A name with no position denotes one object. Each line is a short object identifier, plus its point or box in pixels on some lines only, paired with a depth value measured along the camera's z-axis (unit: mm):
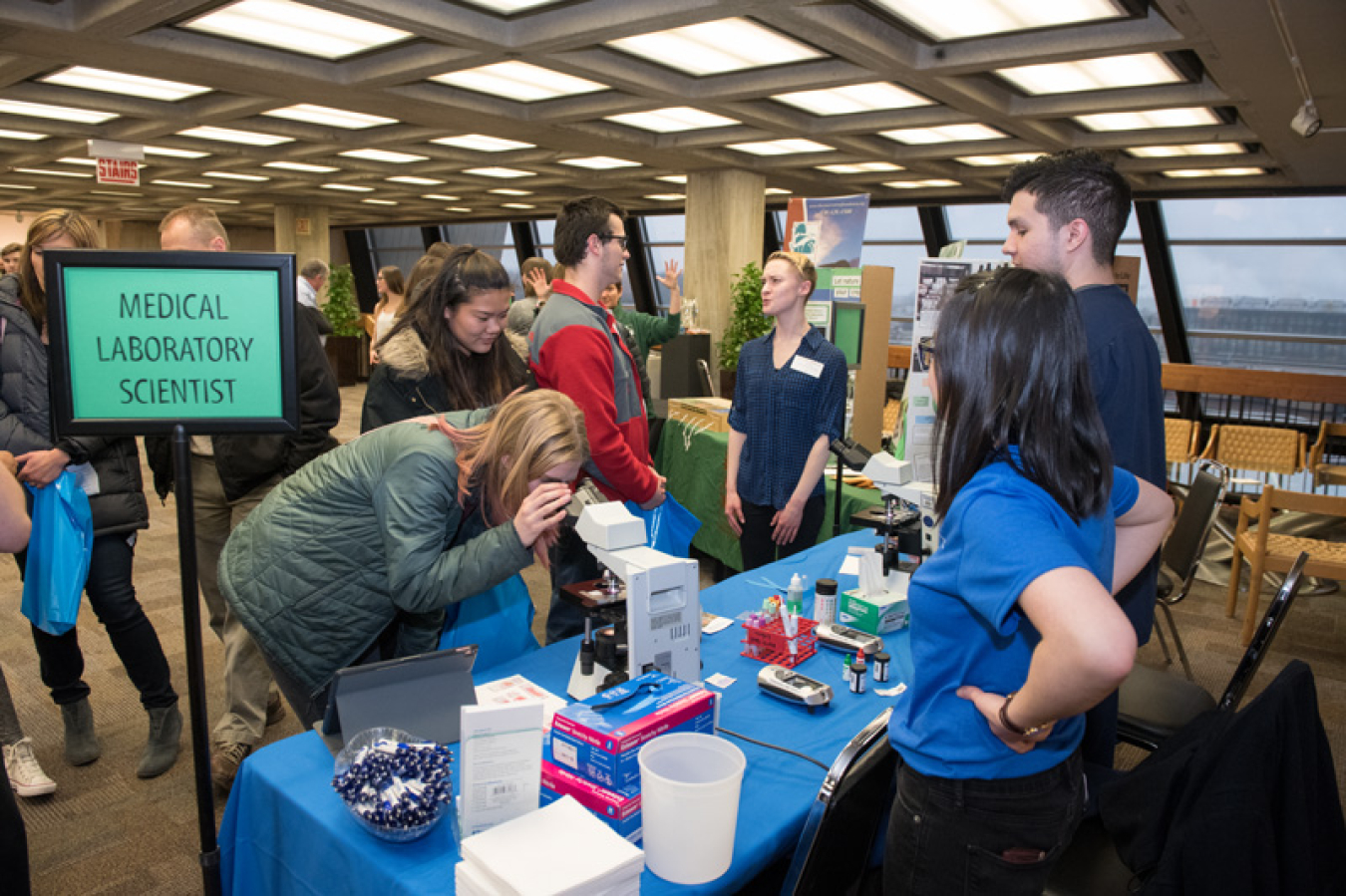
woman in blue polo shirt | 950
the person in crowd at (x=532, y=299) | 4949
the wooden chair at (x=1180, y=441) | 6562
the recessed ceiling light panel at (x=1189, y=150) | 6049
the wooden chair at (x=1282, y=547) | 3789
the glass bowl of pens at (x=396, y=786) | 1144
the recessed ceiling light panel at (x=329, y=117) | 6102
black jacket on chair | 1051
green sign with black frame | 1291
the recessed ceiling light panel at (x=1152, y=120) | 5160
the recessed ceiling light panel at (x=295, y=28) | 4000
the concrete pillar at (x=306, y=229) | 12648
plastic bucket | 1105
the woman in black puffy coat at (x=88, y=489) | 2279
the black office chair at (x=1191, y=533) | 3139
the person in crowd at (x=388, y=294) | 5996
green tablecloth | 4516
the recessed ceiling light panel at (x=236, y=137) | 6922
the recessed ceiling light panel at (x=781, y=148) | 6805
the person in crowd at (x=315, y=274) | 6953
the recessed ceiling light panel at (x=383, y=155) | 7810
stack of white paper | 966
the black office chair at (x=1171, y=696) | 1885
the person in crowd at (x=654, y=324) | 4267
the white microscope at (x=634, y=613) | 1477
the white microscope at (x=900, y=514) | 2098
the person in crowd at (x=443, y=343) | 2283
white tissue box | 1999
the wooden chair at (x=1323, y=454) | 5934
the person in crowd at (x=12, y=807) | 1245
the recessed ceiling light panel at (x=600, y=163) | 7977
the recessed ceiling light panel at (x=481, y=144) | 7047
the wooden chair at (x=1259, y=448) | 6301
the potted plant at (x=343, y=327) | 12617
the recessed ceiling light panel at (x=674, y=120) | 5965
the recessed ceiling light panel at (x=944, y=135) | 5973
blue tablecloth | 1169
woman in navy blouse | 2939
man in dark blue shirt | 1585
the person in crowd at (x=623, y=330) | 3070
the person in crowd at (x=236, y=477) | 2510
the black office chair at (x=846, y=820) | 1179
